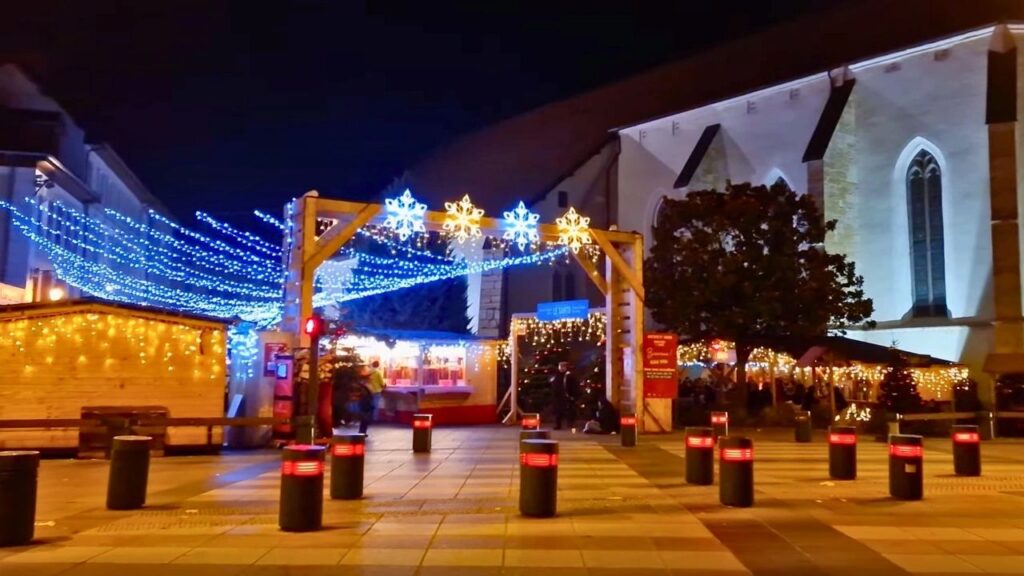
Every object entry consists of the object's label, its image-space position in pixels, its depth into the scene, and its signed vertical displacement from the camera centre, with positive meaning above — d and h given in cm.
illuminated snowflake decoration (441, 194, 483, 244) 2062 +372
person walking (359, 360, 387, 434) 2080 -34
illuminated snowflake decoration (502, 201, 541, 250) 2173 +378
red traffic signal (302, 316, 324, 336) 1498 +82
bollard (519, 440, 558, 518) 1009 -114
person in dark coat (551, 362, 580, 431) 2497 -41
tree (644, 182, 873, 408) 2903 +372
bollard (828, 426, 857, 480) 1390 -108
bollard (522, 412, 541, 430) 1853 -91
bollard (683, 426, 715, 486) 1315 -109
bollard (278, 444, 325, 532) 914 -119
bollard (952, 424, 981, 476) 1442 -103
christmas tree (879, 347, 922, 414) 2623 -15
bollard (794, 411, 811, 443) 2148 -110
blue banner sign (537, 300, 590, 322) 2659 +209
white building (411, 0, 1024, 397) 3039 +956
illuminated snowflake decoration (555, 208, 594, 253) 2273 +386
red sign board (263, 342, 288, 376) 1828 +37
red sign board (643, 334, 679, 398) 2361 +46
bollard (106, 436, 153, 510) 1071 -128
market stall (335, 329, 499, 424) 2709 +10
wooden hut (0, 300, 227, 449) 1661 +12
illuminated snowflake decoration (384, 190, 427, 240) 1983 +366
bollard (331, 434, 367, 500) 1143 -122
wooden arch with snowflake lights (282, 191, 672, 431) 2330 +201
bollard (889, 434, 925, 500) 1167 -108
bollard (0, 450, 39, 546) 841 -126
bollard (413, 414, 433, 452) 1802 -116
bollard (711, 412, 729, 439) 1962 -89
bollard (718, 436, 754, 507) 1112 -114
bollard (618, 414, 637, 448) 1969 -112
